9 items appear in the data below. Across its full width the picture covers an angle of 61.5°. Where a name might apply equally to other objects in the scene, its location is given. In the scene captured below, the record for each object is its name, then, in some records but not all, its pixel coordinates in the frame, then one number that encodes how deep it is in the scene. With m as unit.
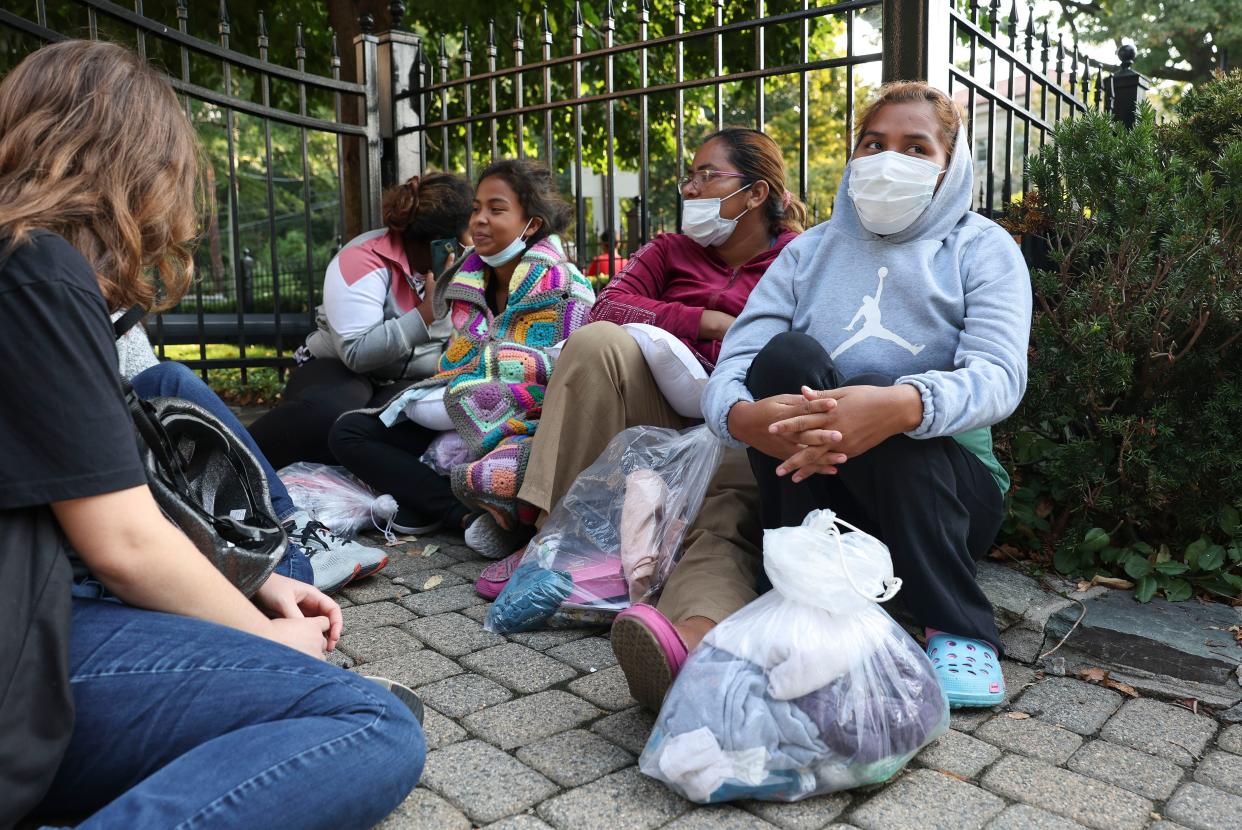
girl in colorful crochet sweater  3.77
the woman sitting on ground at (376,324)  4.44
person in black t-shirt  1.49
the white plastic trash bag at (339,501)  4.02
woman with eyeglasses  3.22
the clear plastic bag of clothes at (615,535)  2.87
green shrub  3.11
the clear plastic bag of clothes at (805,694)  1.92
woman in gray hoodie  2.33
